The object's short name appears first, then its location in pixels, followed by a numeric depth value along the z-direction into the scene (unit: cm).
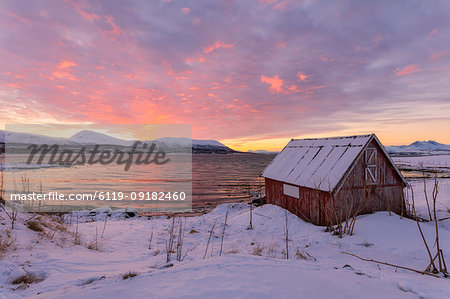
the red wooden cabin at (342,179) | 1318
